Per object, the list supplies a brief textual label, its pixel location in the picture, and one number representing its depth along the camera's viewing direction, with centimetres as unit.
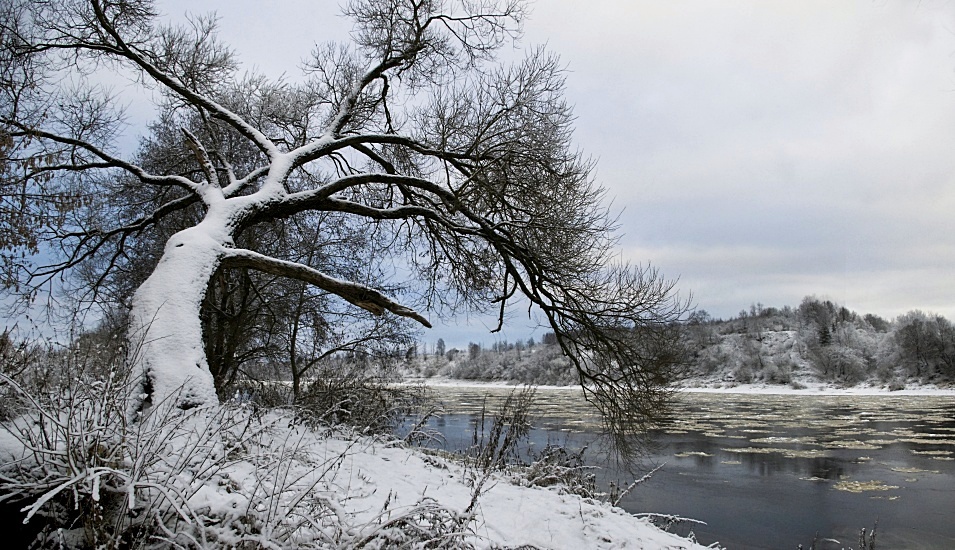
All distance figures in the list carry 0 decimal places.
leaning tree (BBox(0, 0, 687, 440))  751
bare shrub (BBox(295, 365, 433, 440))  1010
